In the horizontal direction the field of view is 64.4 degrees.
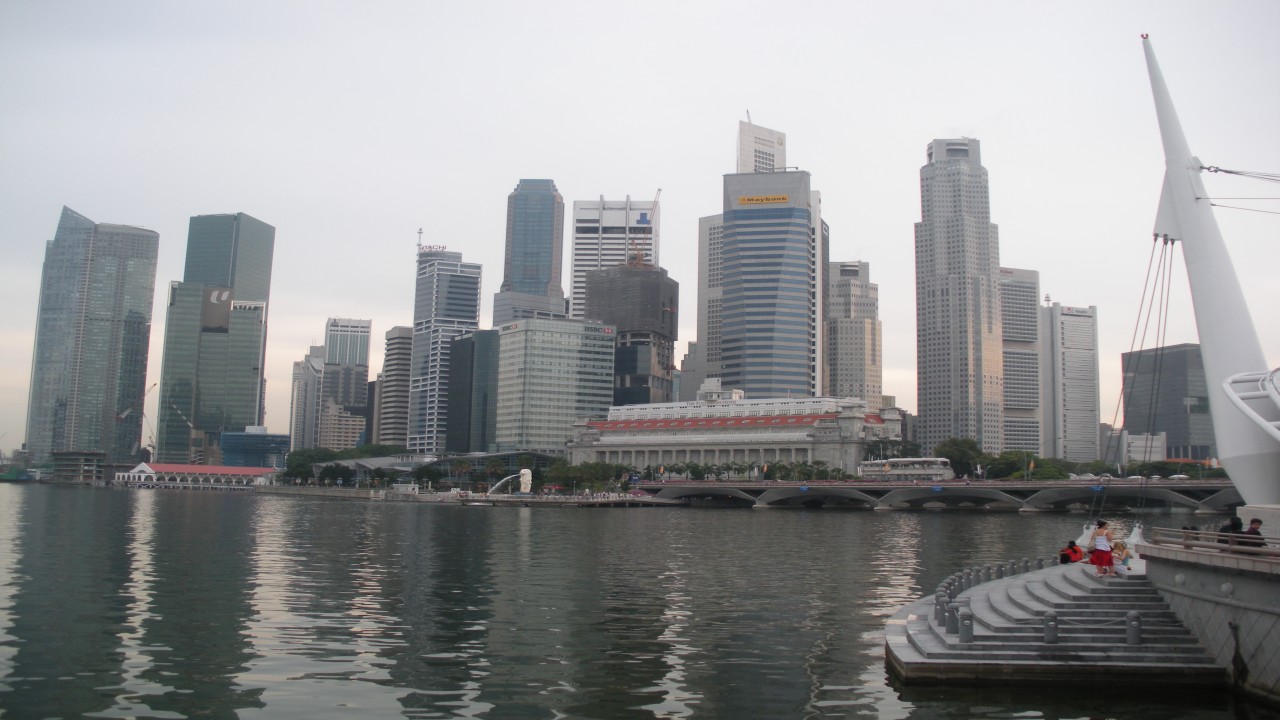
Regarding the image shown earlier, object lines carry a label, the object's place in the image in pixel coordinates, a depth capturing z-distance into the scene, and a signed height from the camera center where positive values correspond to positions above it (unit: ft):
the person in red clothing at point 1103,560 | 116.26 -8.56
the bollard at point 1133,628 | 94.17 -13.09
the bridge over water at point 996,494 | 489.67 -6.10
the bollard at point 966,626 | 94.48 -13.36
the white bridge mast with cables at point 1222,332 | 131.03 +22.66
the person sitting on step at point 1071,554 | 141.18 -9.62
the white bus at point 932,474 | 648.38 +4.48
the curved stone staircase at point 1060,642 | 90.48 -14.72
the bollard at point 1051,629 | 93.97 -13.32
